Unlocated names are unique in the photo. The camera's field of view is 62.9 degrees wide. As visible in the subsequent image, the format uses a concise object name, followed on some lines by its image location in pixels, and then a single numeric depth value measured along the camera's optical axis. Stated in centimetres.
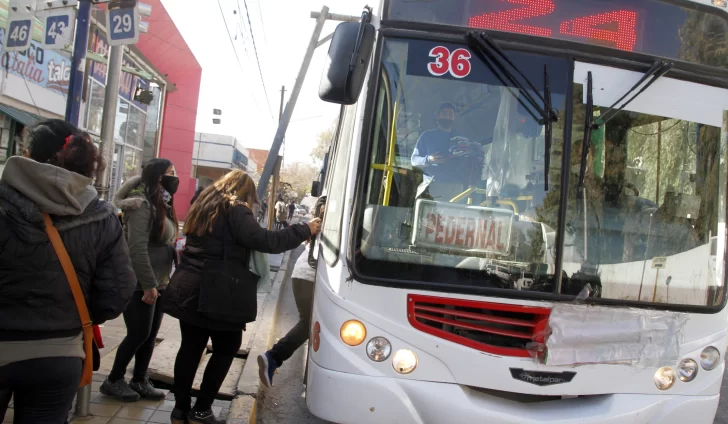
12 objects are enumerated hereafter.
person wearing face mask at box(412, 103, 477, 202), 341
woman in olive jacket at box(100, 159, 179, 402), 388
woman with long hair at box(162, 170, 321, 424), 367
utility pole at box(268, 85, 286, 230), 1015
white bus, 323
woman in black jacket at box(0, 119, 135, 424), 223
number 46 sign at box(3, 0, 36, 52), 574
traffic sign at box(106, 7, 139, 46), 508
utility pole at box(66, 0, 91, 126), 461
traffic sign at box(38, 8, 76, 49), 510
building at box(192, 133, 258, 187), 4456
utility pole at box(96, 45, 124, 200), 478
